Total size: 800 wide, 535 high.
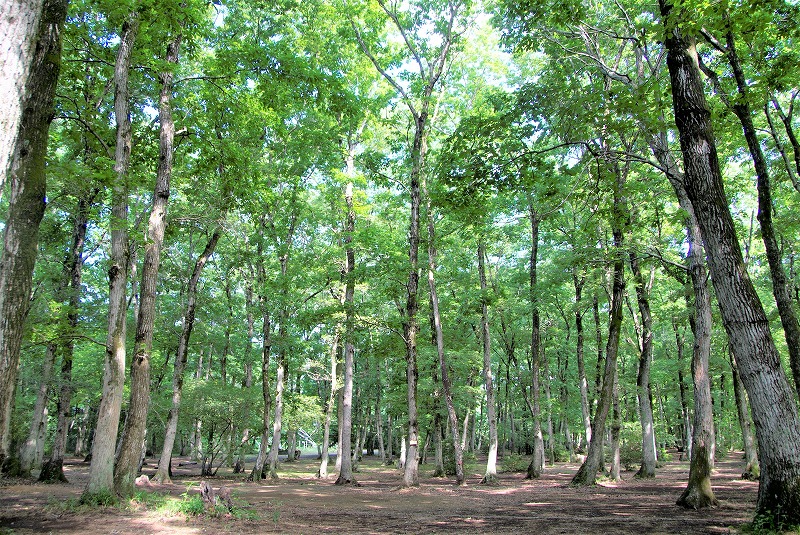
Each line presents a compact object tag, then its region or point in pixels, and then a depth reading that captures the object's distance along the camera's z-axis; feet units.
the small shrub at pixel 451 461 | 88.89
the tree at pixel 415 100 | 52.85
